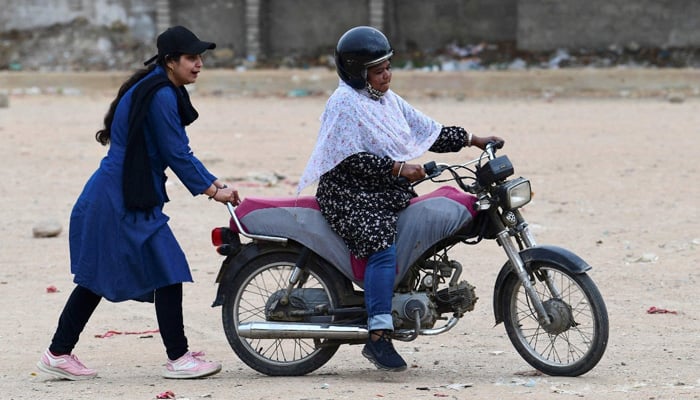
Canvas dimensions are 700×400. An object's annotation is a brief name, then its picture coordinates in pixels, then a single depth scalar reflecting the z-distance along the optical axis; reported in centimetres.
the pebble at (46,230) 1934
